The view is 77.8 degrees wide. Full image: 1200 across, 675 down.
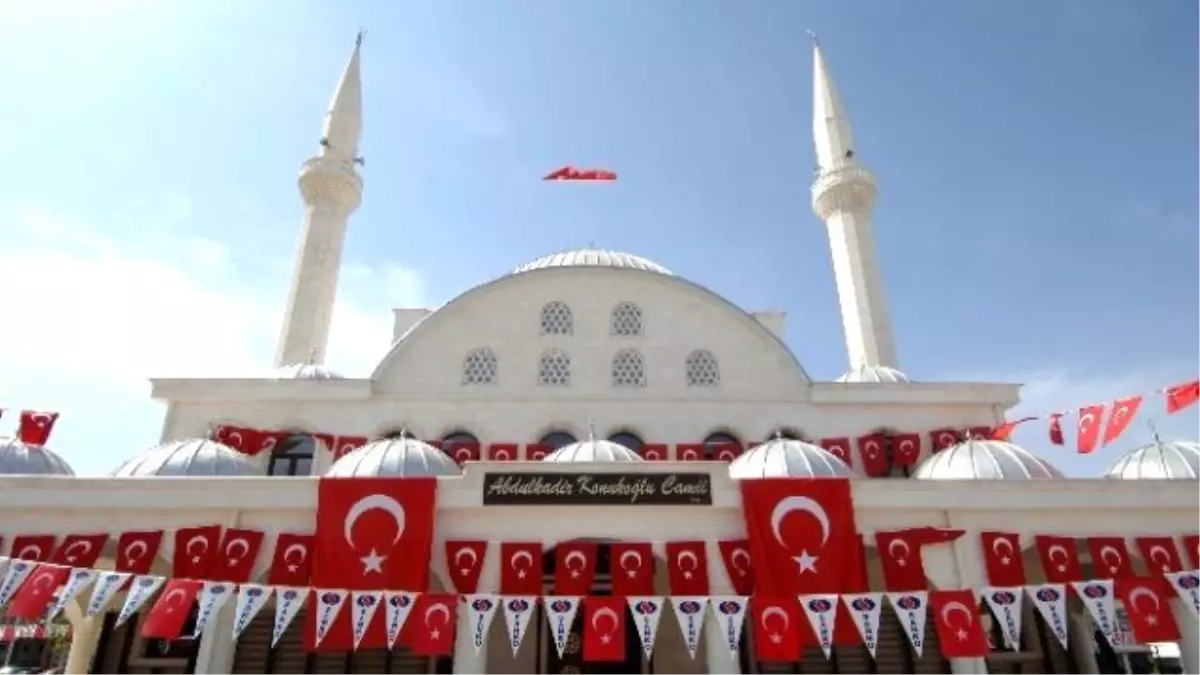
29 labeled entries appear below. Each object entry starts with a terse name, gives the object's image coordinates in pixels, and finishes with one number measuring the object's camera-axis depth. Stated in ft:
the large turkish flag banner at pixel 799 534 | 41.32
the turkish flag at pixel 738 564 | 41.65
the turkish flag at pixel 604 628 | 37.96
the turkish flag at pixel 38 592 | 37.73
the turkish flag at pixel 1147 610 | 39.93
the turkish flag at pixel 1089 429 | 50.34
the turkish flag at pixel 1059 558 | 42.63
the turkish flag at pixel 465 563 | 41.11
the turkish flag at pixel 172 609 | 36.94
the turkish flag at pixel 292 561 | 41.09
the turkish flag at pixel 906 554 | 41.57
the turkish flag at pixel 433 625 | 37.60
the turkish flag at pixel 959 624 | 38.27
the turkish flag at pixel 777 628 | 38.40
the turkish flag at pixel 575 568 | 41.04
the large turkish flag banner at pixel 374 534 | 41.01
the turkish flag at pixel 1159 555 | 43.42
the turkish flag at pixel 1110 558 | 42.65
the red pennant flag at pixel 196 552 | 41.11
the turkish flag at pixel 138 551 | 41.75
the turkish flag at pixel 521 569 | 41.09
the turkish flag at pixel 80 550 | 41.83
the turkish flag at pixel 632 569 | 40.91
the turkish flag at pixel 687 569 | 41.16
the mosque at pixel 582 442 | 43.73
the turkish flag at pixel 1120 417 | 47.98
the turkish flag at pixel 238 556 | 41.37
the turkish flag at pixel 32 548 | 41.63
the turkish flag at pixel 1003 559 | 42.16
